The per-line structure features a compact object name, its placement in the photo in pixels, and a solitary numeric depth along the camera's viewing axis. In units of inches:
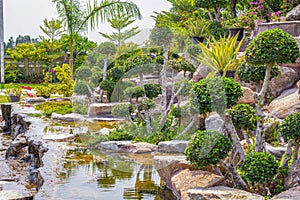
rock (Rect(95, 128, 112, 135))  286.6
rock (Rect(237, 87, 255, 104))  295.6
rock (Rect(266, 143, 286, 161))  210.5
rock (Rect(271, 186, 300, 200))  141.0
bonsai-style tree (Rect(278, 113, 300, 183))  161.2
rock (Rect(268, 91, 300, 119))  266.1
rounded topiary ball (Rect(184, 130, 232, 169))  161.2
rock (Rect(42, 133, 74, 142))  287.1
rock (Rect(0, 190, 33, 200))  186.1
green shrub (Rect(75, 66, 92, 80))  319.3
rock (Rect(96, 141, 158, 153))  259.8
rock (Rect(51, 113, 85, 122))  375.8
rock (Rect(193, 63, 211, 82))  352.2
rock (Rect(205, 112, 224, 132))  236.5
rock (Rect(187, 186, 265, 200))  147.5
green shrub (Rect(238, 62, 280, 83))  181.6
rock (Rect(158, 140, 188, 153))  253.3
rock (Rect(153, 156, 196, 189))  187.3
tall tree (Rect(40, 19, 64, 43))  930.7
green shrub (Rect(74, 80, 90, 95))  308.8
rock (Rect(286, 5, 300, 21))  359.6
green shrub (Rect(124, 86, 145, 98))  273.9
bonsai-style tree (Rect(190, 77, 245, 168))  174.6
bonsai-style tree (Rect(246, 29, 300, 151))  162.1
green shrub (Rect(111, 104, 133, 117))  276.8
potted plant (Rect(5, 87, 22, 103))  523.5
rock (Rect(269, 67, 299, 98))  306.8
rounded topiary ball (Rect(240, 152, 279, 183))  158.7
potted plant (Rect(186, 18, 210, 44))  434.9
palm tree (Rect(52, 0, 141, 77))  552.7
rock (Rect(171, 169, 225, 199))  166.1
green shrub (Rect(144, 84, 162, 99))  278.5
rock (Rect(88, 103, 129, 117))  296.7
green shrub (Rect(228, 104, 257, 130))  174.2
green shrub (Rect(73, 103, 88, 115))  299.2
